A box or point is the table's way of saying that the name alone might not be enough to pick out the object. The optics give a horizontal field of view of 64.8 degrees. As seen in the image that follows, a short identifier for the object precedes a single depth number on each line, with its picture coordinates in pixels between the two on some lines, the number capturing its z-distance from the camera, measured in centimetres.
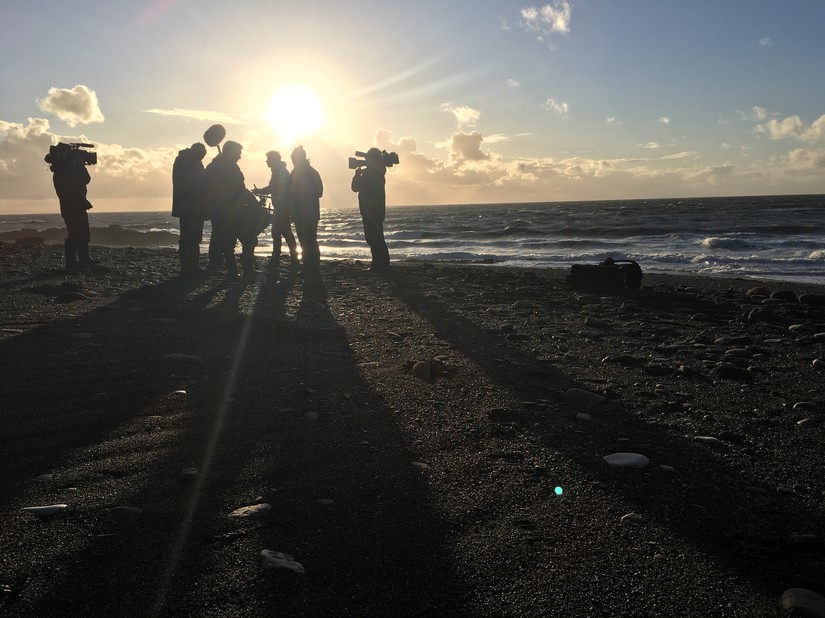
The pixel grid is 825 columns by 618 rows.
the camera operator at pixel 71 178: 1020
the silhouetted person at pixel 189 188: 984
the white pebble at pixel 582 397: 382
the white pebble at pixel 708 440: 319
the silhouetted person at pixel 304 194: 1110
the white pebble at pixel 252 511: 230
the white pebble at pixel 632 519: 234
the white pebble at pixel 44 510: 223
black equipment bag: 927
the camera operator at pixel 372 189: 1131
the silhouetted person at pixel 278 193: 1191
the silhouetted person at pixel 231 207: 998
